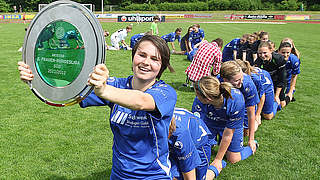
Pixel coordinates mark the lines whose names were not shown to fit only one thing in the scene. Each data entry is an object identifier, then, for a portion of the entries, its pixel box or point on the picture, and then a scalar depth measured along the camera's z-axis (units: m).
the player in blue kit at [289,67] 7.58
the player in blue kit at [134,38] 15.93
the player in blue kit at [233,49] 10.13
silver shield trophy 1.83
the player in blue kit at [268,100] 6.73
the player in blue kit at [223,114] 3.97
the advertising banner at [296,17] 55.09
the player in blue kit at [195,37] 14.79
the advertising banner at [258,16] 54.80
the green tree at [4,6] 61.59
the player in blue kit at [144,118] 2.07
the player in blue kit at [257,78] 5.66
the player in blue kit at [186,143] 3.15
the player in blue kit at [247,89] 4.76
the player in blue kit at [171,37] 15.59
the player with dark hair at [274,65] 6.83
